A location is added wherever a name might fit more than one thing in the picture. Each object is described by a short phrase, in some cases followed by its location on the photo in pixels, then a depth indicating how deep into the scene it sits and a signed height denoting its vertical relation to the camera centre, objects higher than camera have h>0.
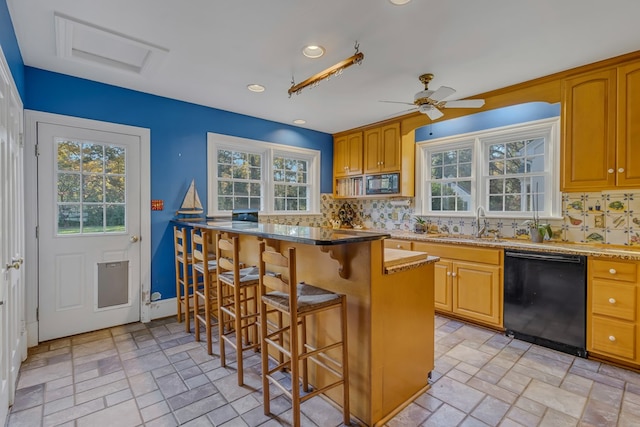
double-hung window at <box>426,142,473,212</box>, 4.09 +0.46
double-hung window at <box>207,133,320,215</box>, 4.02 +0.50
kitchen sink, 3.37 -0.33
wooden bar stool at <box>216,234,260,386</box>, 2.19 -0.77
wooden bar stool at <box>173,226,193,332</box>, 3.08 -0.69
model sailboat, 3.63 +0.09
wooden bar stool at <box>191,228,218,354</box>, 2.64 -0.61
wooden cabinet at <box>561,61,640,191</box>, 2.54 +0.70
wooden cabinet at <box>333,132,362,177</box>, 4.98 +0.93
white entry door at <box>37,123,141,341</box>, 2.92 -0.19
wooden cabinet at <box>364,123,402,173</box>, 4.43 +0.92
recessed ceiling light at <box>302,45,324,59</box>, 2.46 +1.30
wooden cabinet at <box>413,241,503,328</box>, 3.13 -0.77
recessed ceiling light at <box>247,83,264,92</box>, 3.22 +1.31
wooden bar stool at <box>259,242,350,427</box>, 1.67 -0.62
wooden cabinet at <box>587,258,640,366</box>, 2.41 -0.81
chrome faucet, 3.81 -0.11
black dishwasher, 2.64 -0.81
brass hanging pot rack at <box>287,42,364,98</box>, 2.30 +1.11
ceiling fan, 2.81 +1.02
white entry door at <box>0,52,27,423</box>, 1.79 -0.19
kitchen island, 1.77 -0.63
